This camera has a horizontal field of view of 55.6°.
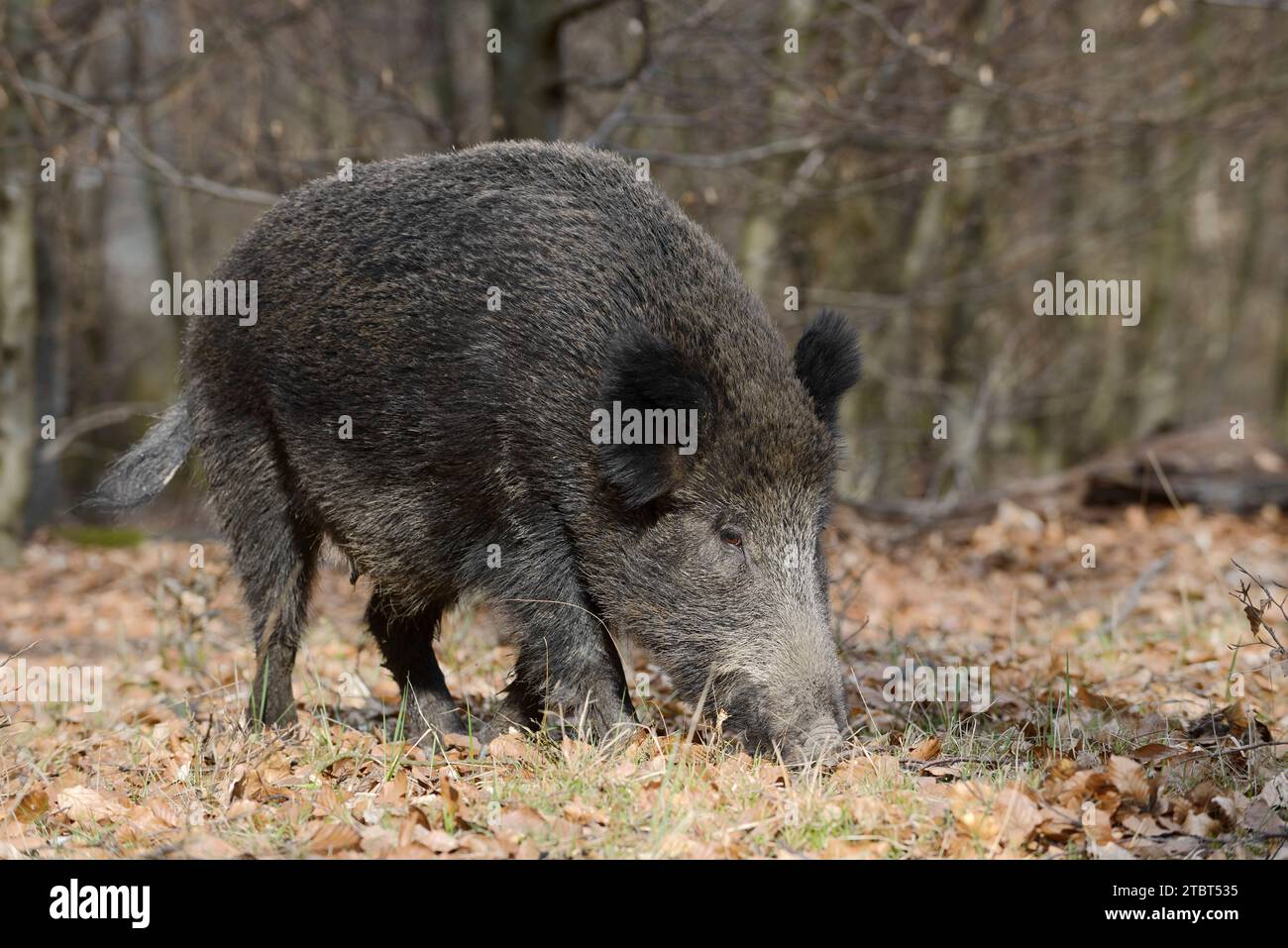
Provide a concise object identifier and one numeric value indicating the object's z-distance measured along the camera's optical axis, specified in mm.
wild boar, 4461
